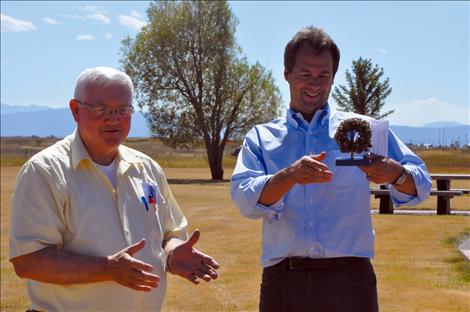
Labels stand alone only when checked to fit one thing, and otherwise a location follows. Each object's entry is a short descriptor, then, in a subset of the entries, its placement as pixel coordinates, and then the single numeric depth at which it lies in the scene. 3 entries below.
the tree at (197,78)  37.44
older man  2.85
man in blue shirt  2.95
